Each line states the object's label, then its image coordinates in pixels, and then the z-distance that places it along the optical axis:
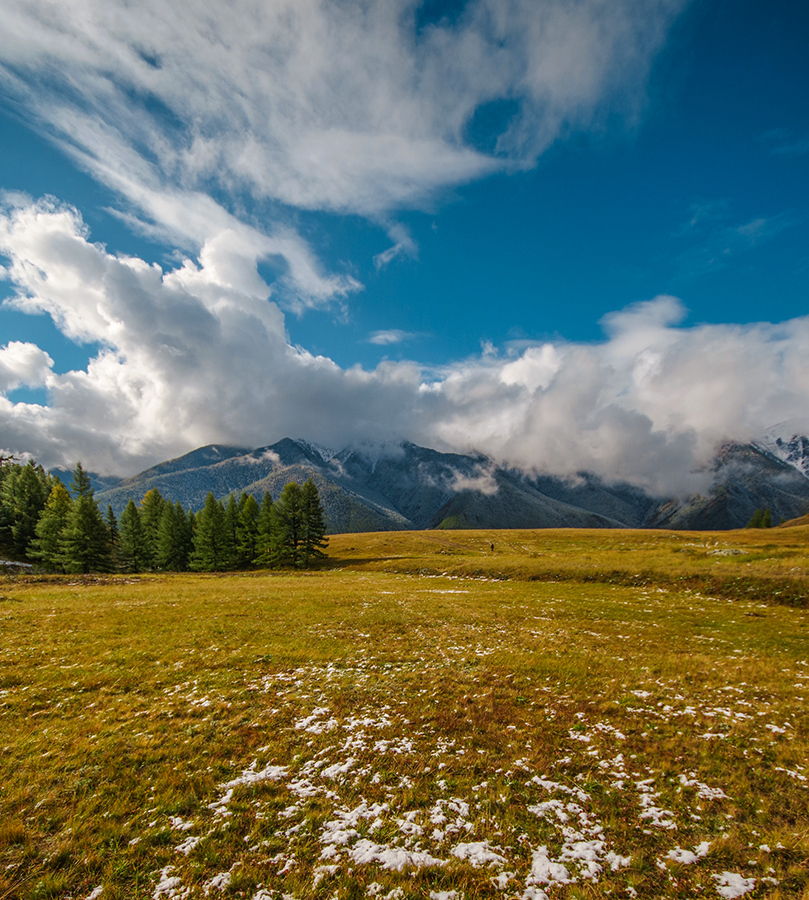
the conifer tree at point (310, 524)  76.88
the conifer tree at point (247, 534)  79.06
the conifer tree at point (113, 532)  76.07
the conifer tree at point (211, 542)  76.12
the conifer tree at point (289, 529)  75.44
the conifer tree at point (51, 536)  64.44
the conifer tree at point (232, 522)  78.00
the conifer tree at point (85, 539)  63.53
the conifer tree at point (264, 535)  76.56
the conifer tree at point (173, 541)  77.38
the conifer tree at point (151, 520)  78.19
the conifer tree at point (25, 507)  72.44
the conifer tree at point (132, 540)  76.06
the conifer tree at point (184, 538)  79.75
